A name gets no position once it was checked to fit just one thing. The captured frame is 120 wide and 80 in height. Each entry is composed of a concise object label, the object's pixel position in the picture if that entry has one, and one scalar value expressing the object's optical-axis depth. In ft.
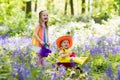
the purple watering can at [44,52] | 22.56
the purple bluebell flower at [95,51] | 25.41
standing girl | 22.76
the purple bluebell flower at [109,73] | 15.82
